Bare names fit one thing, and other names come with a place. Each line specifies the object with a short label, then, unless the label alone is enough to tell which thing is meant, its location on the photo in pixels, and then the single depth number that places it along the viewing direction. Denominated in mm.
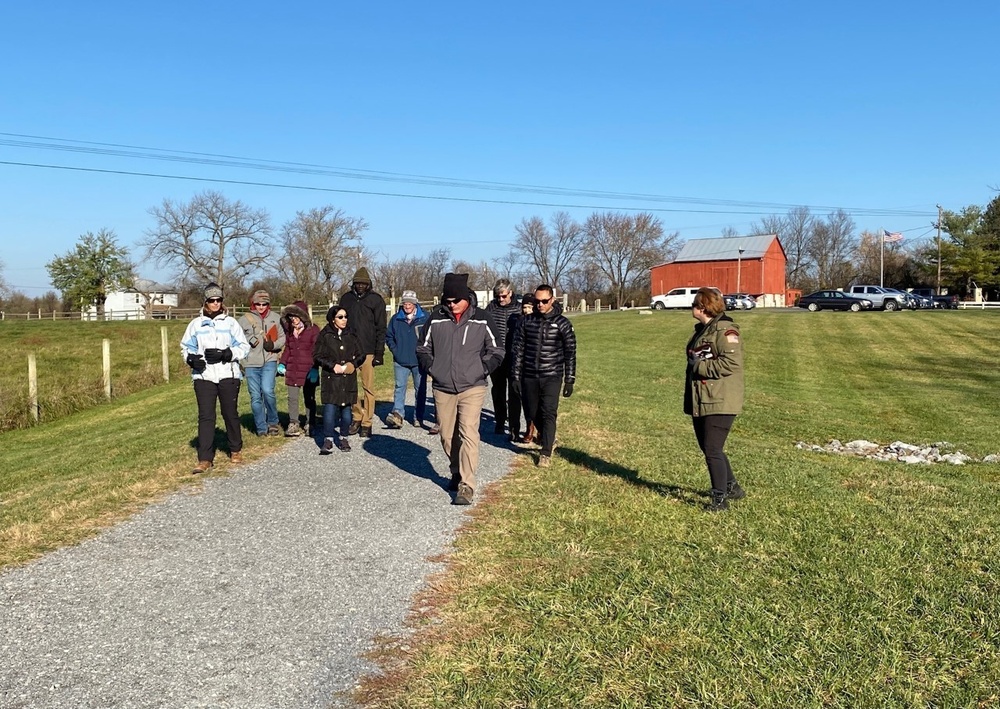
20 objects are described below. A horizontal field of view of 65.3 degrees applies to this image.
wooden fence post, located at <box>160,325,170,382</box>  22462
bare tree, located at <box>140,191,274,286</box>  78938
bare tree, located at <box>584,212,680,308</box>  95938
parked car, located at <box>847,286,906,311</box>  47125
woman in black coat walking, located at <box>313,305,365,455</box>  8898
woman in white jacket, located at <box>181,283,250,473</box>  8000
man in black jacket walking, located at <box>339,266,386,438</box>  9602
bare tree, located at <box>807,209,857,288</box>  98875
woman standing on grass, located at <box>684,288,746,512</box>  6164
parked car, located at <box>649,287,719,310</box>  60469
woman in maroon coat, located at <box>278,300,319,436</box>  9797
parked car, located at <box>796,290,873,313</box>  47562
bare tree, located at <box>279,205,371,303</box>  66188
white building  72000
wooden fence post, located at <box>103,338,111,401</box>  19344
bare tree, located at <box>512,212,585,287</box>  101562
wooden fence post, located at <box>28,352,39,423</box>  16875
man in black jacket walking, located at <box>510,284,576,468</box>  8375
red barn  75375
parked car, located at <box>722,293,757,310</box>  55966
